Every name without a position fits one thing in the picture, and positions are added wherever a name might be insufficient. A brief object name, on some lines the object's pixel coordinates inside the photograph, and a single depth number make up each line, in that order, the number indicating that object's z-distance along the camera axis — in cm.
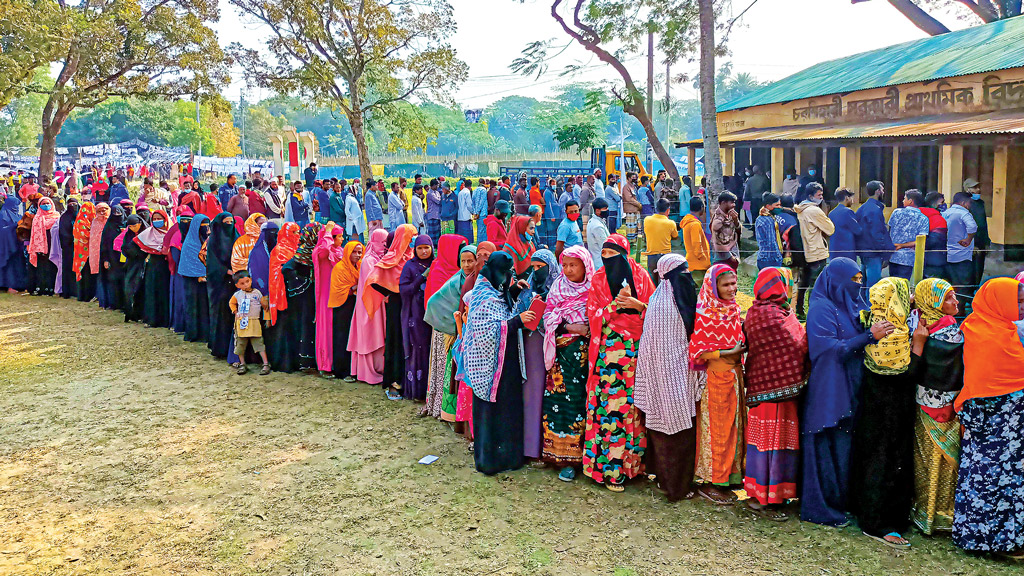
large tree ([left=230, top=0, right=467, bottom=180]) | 2139
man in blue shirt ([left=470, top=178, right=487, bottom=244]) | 1564
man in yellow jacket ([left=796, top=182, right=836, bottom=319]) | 834
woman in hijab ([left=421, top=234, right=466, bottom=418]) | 601
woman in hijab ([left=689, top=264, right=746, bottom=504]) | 430
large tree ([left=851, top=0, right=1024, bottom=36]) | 2039
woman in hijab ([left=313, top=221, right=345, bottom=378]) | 712
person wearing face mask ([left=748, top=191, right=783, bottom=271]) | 872
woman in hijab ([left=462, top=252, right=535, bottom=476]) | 493
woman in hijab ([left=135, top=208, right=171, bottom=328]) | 964
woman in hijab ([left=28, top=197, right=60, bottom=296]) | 1156
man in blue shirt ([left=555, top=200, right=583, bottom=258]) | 911
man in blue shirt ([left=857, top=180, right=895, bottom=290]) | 832
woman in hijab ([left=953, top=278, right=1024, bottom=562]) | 368
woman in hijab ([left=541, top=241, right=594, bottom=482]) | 478
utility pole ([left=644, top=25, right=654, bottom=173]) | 2159
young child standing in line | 739
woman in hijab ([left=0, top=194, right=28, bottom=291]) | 1190
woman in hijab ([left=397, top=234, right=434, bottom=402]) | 622
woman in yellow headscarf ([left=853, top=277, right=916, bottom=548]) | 391
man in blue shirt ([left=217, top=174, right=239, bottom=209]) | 1608
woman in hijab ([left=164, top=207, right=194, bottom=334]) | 891
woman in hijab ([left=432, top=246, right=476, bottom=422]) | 551
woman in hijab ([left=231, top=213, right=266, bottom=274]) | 768
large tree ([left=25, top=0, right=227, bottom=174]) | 1994
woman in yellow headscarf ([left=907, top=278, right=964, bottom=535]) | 386
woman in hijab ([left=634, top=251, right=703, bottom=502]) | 443
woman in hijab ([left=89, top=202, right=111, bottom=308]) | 1062
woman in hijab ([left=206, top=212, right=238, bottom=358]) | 792
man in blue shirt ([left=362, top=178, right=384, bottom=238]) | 1559
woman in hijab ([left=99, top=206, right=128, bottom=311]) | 1026
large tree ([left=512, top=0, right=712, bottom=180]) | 1639
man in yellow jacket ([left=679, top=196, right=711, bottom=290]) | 877
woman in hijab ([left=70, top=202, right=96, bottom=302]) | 1093
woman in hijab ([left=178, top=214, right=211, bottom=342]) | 855
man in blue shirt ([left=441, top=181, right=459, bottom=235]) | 1560
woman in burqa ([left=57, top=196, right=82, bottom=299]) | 1118
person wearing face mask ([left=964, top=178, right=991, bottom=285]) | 860
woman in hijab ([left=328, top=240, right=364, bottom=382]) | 694
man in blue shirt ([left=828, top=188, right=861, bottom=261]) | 826
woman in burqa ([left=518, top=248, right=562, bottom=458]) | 505
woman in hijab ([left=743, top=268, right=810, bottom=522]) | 417
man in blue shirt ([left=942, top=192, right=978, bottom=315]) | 816
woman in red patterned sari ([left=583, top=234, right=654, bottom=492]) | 463
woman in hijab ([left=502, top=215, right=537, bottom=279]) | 638
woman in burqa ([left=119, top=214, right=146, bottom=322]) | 977
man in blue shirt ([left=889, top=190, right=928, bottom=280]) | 807
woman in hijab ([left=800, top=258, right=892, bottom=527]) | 405
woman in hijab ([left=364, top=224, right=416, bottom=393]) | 652
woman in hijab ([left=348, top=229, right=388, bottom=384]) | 671
